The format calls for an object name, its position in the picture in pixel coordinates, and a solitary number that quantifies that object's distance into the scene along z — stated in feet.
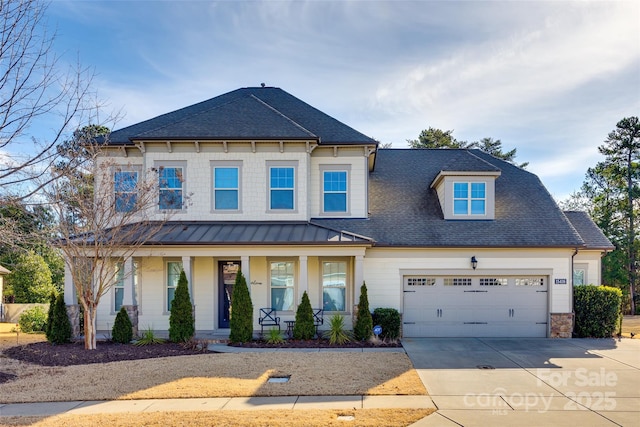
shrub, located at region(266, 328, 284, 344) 38.73
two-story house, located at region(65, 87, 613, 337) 43.93
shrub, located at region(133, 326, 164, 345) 38.68
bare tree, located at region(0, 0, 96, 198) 17.76
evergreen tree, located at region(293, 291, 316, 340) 39.58
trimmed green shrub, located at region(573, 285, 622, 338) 43.24
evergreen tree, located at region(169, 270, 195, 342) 38.93
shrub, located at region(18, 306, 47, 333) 51.26
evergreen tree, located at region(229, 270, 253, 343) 39.01
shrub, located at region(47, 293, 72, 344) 39.37
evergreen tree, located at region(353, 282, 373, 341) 39.24
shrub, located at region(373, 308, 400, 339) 40.43
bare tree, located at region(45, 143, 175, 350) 35.81
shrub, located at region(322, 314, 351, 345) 38.78
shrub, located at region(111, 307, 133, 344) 39.22
